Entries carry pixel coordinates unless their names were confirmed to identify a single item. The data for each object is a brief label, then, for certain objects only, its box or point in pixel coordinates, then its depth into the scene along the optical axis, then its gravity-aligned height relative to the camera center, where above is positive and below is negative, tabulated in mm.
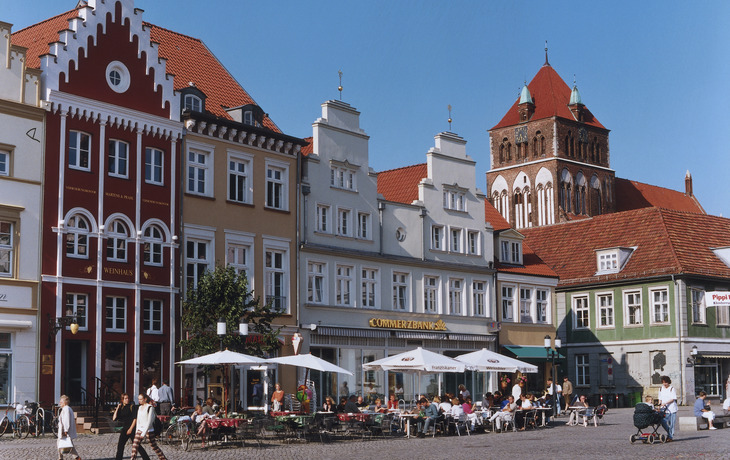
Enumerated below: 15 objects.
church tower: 111812 +20299
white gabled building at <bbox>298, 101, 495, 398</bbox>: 45688 +4421
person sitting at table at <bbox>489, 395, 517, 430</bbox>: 37409 -1810
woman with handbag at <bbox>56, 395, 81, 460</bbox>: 22906 -1382
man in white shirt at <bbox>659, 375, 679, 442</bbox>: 29438 -1191
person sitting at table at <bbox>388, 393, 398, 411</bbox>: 38625 -1464
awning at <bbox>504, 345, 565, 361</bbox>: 53844 +354
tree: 38156 +1642
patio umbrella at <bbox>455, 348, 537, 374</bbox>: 39750 -114
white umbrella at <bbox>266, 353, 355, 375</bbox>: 34156 -29
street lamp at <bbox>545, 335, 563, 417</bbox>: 44325 -1251
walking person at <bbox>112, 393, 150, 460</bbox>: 22984 -1215
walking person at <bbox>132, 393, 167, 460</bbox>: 22609 -1279
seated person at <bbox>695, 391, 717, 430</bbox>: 35562 -1675
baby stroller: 29094 -1578
